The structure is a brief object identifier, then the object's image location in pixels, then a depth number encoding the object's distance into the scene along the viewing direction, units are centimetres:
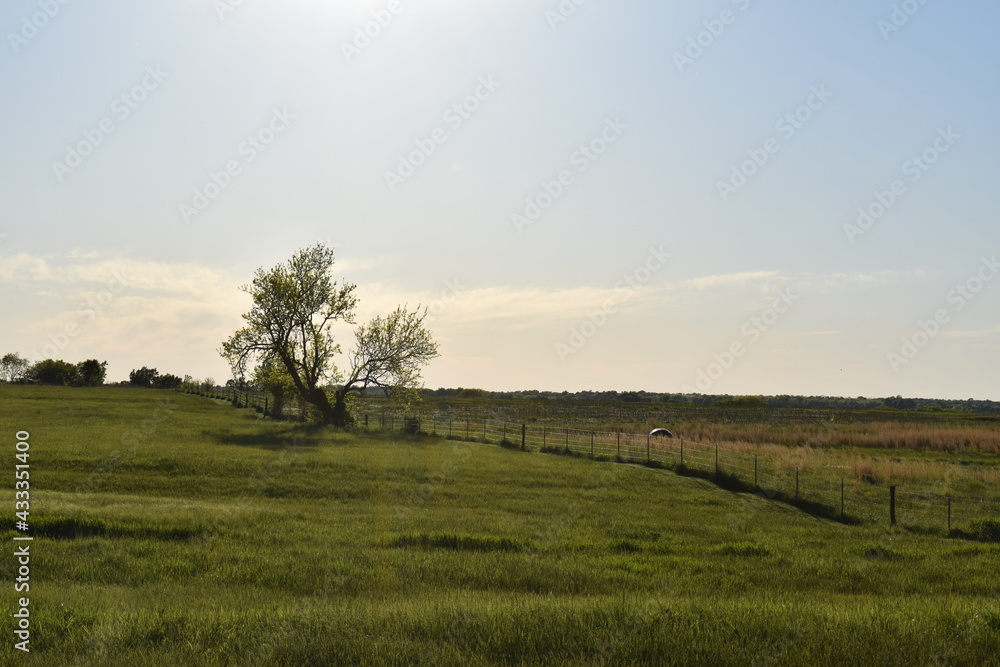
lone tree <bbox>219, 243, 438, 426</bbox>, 5119
